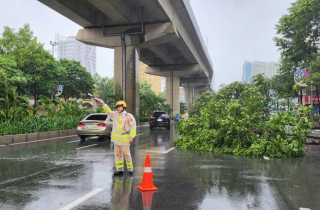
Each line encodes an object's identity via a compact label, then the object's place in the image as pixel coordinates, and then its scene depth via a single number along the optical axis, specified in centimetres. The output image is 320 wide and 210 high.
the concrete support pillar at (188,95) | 7769
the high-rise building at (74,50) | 16576
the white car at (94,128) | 1612
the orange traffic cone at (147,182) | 596
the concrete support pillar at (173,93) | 5744
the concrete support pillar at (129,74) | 3188
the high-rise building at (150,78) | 15712
